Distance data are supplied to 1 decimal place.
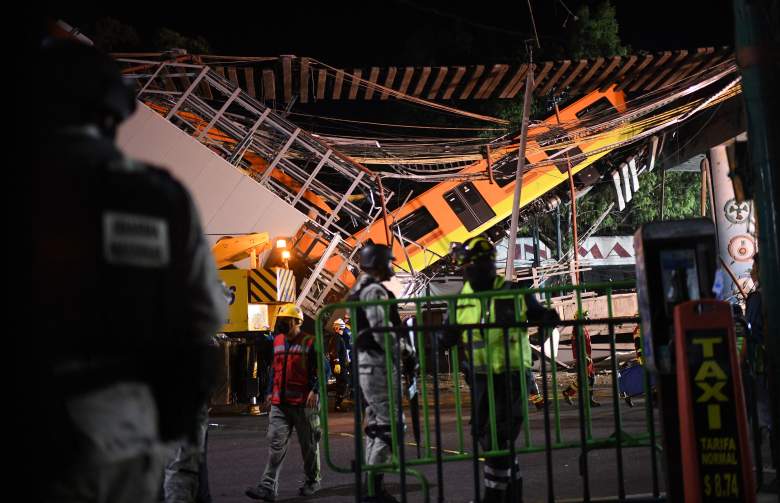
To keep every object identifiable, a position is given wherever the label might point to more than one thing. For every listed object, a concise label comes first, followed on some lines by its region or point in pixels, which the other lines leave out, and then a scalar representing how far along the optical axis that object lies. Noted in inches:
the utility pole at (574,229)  731.7
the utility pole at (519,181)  479.5
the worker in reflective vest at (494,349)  236.8
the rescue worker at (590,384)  488.6
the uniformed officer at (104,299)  82.0
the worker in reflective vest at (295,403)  295.7
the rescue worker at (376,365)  259.8
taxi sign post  179.6
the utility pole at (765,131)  178.2
